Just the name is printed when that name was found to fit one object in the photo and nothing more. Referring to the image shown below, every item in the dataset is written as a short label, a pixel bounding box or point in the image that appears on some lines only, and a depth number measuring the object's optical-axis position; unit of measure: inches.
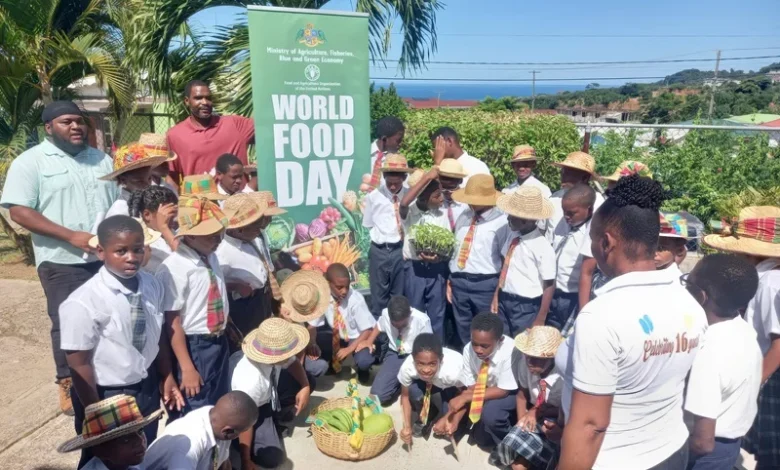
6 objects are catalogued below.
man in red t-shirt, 201.0
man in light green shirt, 151.3
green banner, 216.8
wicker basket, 154.8
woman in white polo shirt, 79.0
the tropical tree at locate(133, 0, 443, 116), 285.9
